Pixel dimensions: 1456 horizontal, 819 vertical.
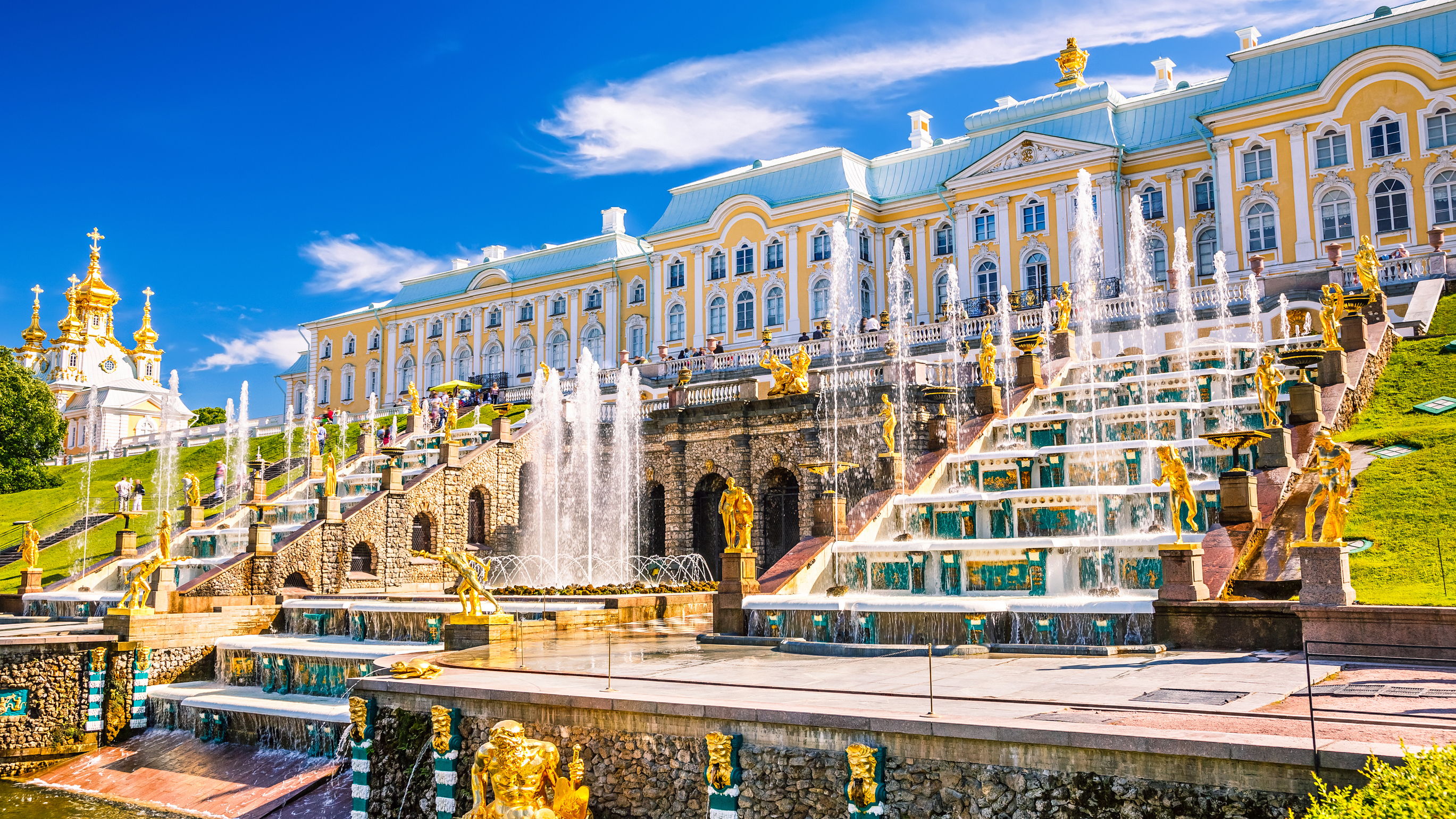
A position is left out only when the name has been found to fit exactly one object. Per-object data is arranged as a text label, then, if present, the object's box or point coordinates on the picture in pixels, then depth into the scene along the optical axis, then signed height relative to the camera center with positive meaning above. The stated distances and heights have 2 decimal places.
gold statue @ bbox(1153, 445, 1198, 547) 15.03 +0.69
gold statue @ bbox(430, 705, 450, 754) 11.34 -1.83
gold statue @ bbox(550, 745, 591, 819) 9.62 -2.15
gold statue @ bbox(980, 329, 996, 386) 26.58 +4.03
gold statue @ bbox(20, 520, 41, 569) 31.31 +0.13
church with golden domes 85.06 +15.90
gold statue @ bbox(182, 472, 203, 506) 33.00 +1.63
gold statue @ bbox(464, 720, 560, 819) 9.01 -1.84
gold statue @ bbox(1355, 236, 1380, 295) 27.44 +6.44
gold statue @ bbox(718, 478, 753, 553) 18.73 +0.43
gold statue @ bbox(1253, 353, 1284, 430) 19.05 +2.39
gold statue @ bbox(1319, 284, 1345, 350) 22.16 +4.48
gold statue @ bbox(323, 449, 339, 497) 28.86 +1.72
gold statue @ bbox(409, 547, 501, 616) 16.20 -0.55
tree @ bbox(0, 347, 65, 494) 56.38 +6.27
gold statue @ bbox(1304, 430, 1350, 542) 12.73 +0.48
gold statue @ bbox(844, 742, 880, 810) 8.59 -1.82
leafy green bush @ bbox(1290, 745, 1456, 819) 5.64 -1.34
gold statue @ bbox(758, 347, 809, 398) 30.08 +4.34
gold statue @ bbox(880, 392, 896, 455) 24.03 +2.38
